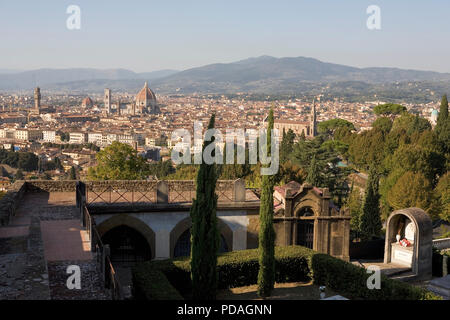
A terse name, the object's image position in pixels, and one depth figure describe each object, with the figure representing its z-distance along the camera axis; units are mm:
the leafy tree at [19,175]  77250
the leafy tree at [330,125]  69812
